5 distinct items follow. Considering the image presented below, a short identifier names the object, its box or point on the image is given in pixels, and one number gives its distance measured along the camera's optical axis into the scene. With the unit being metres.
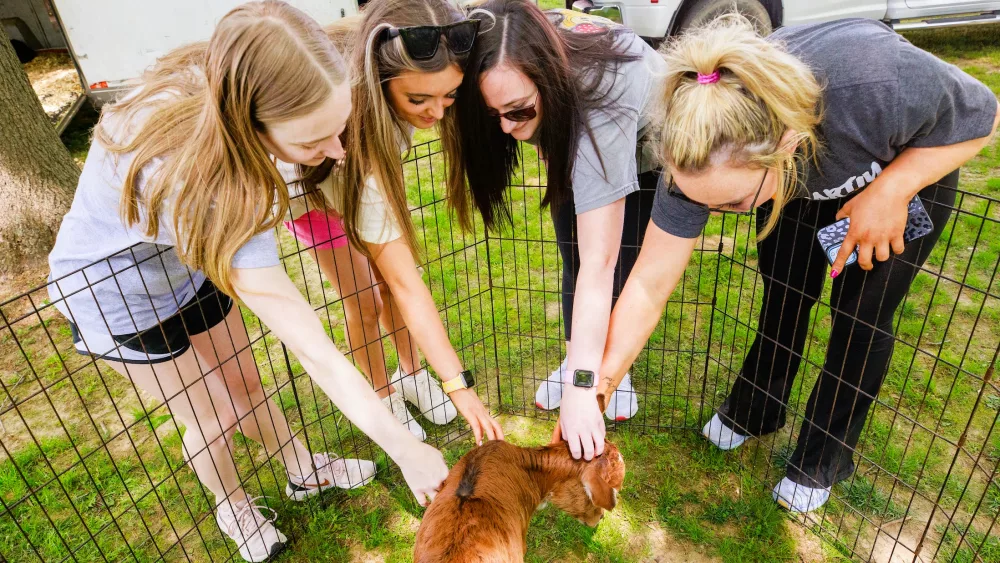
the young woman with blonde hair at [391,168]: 1.99
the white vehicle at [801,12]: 6.85
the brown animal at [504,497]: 2.03
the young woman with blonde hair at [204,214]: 1.67
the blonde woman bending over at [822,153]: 1.80
